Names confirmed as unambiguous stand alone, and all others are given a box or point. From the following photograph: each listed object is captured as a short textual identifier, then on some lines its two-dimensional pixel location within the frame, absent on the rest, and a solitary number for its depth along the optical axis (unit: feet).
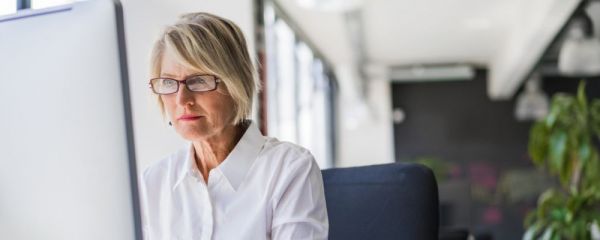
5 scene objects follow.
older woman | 3.73
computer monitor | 2.56
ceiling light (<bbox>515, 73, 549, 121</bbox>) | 35.12
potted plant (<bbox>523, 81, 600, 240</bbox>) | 17.12
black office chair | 4.78
